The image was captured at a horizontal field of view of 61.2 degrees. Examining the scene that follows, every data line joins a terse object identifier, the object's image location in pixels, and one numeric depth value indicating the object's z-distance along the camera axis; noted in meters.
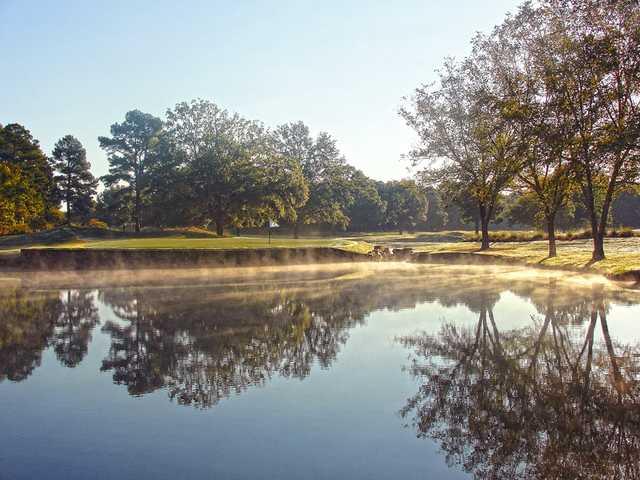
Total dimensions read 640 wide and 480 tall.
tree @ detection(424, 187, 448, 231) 125.03
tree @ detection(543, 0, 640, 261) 22.09
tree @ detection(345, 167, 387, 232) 106.70
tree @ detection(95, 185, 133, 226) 55.72
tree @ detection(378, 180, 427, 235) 112.00
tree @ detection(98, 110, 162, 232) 53.31
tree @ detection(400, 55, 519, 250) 33.59
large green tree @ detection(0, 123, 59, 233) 44.78
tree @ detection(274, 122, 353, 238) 71.06
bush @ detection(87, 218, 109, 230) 67.19
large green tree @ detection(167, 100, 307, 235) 47.31
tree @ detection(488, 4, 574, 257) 24.47
